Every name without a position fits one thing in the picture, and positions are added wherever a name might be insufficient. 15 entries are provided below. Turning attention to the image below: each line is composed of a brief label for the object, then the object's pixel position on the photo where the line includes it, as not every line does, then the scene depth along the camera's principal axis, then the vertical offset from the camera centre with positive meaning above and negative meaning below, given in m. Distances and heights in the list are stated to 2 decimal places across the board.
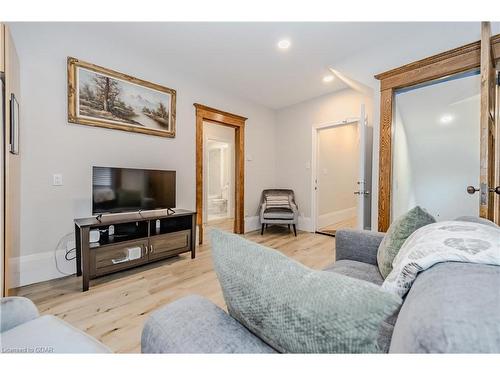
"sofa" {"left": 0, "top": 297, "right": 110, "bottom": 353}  0.72 -0.50
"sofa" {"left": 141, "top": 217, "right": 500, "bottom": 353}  0.39 -0.27
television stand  2.09 -0.56
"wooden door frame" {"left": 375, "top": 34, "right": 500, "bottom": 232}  2.08 +1.08
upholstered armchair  4.01 -0.40
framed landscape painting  2.38 +0.98
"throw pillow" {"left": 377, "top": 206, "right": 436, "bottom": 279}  1.12 -0.22
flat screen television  2.30 -0.04
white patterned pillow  0.67 -0.20
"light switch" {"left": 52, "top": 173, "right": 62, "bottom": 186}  2.28 +0.07
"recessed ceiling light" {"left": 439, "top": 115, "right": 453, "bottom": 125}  2.24 +0.66
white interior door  2.67 +0.15
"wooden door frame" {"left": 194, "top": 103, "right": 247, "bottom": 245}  3.47 +0.53
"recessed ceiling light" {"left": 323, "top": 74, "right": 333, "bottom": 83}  3.36 +1.60
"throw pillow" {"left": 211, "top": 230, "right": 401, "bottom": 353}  0.43 -0.24
